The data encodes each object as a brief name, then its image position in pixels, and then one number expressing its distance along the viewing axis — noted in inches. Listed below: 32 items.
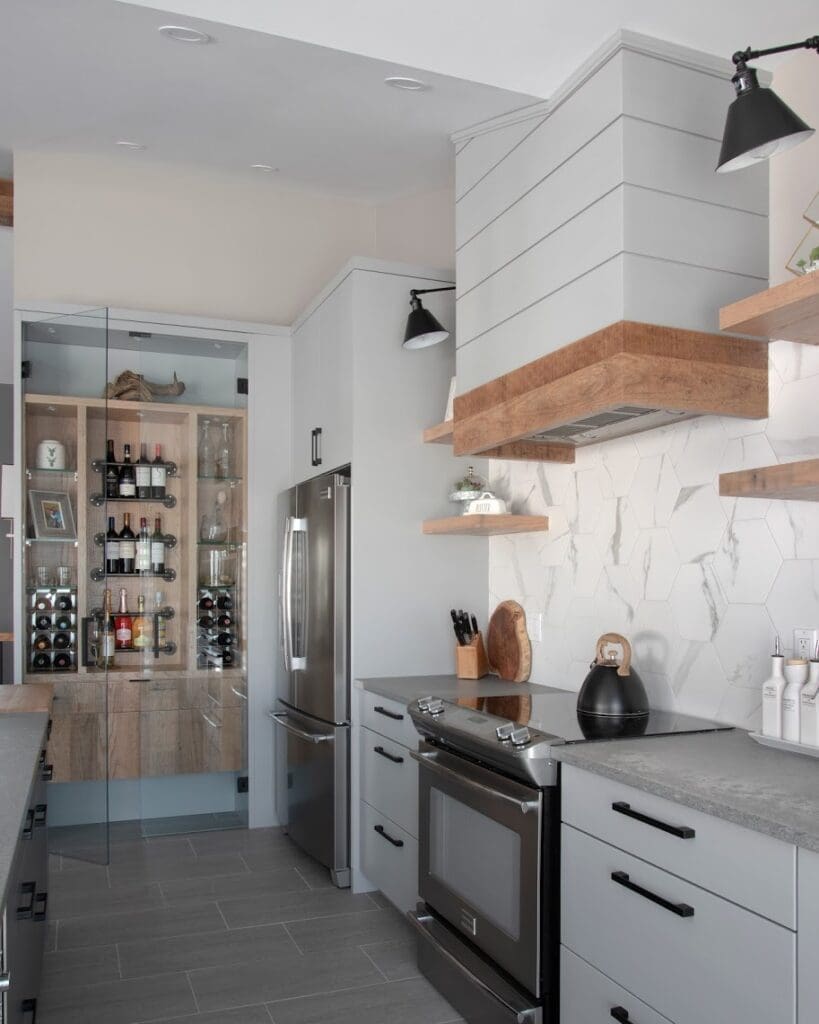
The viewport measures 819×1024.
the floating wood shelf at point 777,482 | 79.4
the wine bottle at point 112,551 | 180.9
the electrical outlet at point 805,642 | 90.7
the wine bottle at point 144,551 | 183.9
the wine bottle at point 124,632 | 183.0
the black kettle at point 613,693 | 102.7
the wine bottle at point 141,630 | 183.6
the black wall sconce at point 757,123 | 81.1
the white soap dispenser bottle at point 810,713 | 83.9
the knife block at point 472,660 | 146.8
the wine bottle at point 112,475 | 180.7
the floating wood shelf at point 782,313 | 79.4
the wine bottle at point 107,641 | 167.5
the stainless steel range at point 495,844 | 90.2
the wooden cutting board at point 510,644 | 141.3
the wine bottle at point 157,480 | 185.0
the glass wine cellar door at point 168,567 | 180.5
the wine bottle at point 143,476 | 183.9
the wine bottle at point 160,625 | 184.2
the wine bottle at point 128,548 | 182.4
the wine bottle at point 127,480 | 182.2
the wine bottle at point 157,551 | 184.7
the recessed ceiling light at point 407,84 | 122.3
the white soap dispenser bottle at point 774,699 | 87.6
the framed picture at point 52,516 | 169.5
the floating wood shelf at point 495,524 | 136.9
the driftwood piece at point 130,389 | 183.9
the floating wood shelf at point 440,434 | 138.3
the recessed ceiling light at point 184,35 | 112.7
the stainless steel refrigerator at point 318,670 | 148.1
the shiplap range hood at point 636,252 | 96.0
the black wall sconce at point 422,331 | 142.7
